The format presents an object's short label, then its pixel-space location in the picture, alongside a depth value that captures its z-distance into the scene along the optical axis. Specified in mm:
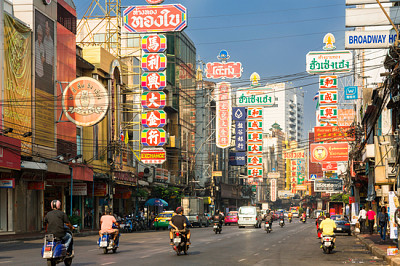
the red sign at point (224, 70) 83312
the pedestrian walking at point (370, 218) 39094
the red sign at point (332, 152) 55594
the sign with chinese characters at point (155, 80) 53188
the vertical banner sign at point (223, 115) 81750
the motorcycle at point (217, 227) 43875
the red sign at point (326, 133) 57125
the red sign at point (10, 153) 32781
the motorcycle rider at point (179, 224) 22177
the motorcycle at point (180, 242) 22141
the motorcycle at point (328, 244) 24344
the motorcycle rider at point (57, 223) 15781
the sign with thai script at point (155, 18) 53031
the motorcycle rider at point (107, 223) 22656
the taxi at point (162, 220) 56288
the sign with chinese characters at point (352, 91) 63562
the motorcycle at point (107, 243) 22812
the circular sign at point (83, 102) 40416
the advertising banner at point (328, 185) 78688
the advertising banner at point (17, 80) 37125
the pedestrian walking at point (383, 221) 30977
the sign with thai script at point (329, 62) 56062
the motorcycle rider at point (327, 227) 24750
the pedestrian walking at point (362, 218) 43331
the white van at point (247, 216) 60469
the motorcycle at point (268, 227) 46312
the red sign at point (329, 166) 65125
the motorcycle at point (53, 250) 15406
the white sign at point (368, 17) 24967
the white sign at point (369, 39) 25812
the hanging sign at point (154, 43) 52938
